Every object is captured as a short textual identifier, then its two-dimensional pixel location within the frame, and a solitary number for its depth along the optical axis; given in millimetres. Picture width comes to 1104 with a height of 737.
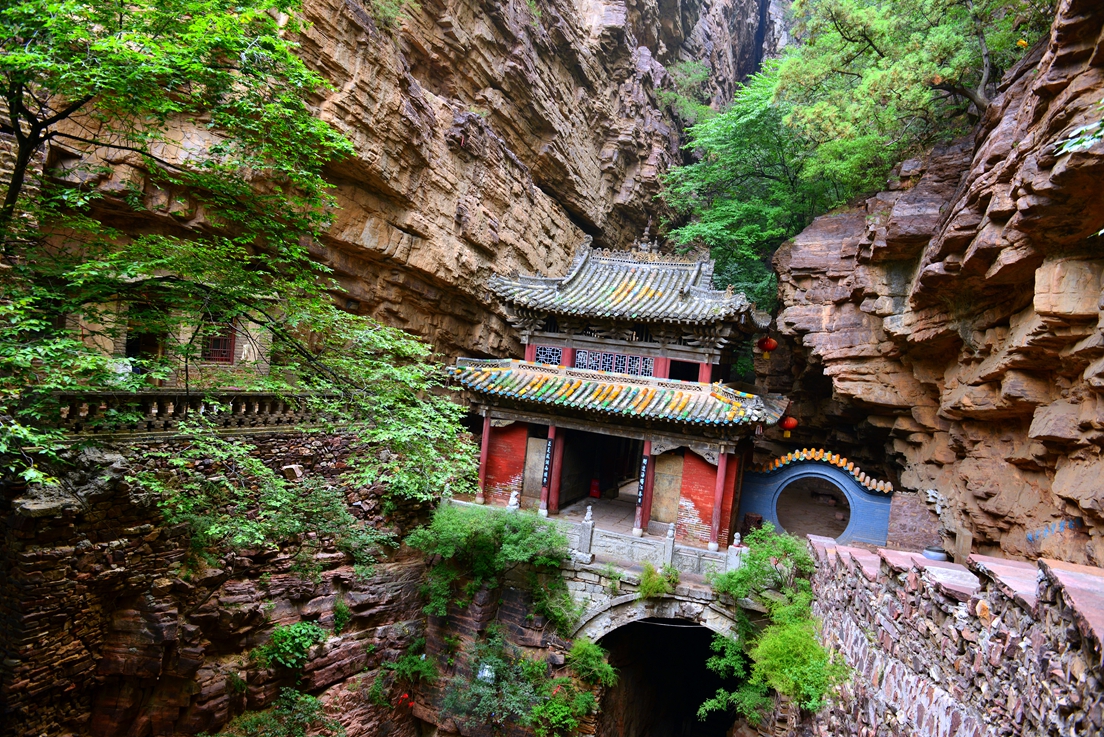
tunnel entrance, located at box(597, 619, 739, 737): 13117
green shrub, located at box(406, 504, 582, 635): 12539
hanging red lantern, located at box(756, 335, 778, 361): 18391
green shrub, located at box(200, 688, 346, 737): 10594
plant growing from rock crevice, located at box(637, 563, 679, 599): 11820
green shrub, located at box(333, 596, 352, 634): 12422
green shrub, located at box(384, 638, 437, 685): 13023
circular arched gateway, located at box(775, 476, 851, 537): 17188
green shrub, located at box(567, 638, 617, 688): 12078
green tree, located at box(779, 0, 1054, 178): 13266
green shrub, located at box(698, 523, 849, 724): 8406
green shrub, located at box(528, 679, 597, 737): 11898
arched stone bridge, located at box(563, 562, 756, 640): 11797
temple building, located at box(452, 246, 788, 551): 14719
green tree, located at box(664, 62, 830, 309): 19859
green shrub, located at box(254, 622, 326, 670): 11180
